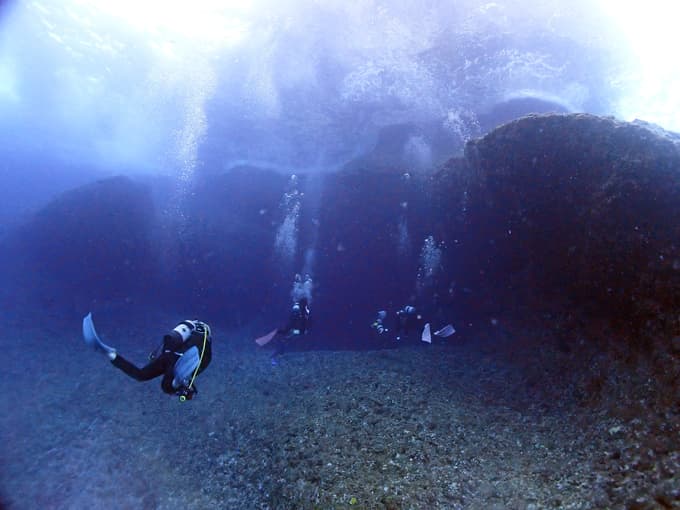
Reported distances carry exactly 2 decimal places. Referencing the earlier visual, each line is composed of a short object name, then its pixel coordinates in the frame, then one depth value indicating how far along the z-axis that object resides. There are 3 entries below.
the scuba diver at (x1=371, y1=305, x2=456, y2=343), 12.88
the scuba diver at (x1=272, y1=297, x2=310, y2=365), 13.20
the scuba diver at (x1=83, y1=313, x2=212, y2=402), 6.00
